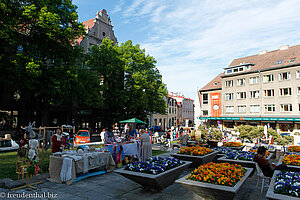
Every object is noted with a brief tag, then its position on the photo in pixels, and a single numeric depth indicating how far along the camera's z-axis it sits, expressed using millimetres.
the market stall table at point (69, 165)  8211
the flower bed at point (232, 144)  15175
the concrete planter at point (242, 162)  9200
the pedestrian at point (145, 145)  11380
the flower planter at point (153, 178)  6648
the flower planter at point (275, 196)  4676
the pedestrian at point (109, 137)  12430
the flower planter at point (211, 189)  5388
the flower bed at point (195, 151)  10508
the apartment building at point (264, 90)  34875
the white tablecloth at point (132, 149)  11883
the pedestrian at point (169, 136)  23062
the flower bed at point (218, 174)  5824
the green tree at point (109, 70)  29766
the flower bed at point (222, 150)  12340
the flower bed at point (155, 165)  7154
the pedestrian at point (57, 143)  10312
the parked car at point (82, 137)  22227
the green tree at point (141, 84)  30922
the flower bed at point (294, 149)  13441
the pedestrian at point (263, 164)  7625
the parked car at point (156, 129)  40334
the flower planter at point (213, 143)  16512
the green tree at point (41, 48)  17984
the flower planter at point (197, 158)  10062
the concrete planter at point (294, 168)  8180
